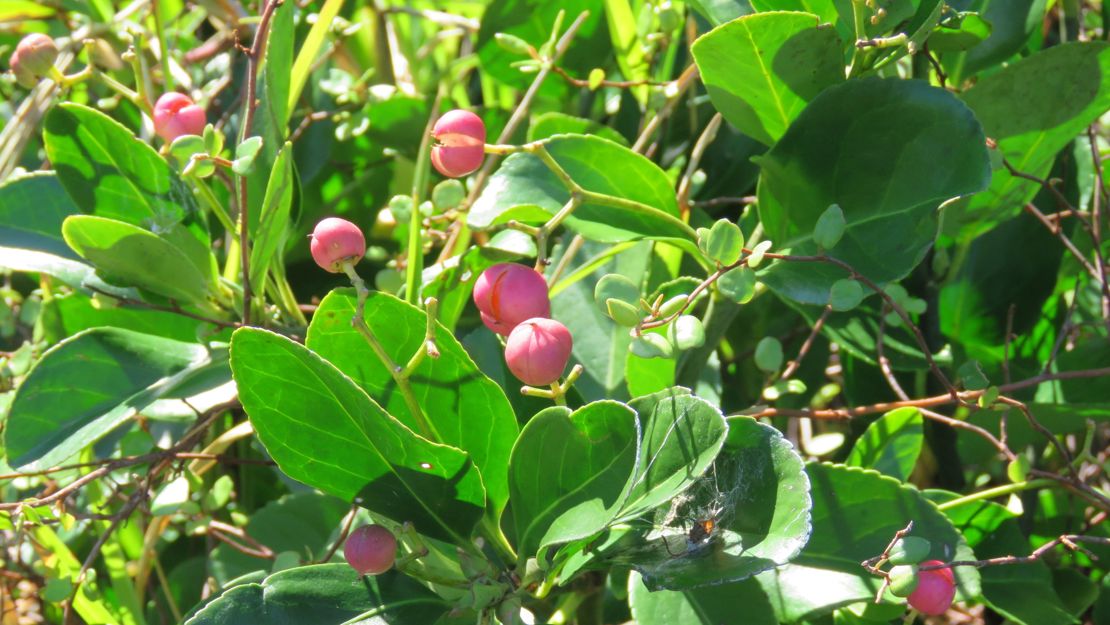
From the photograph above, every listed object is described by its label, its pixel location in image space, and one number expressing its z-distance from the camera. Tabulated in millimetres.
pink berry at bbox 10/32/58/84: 497
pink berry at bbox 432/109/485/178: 448
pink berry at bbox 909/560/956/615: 448
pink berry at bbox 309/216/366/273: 440
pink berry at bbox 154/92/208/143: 482
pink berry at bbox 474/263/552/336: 440
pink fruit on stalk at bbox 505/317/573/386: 431
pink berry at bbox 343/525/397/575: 442
